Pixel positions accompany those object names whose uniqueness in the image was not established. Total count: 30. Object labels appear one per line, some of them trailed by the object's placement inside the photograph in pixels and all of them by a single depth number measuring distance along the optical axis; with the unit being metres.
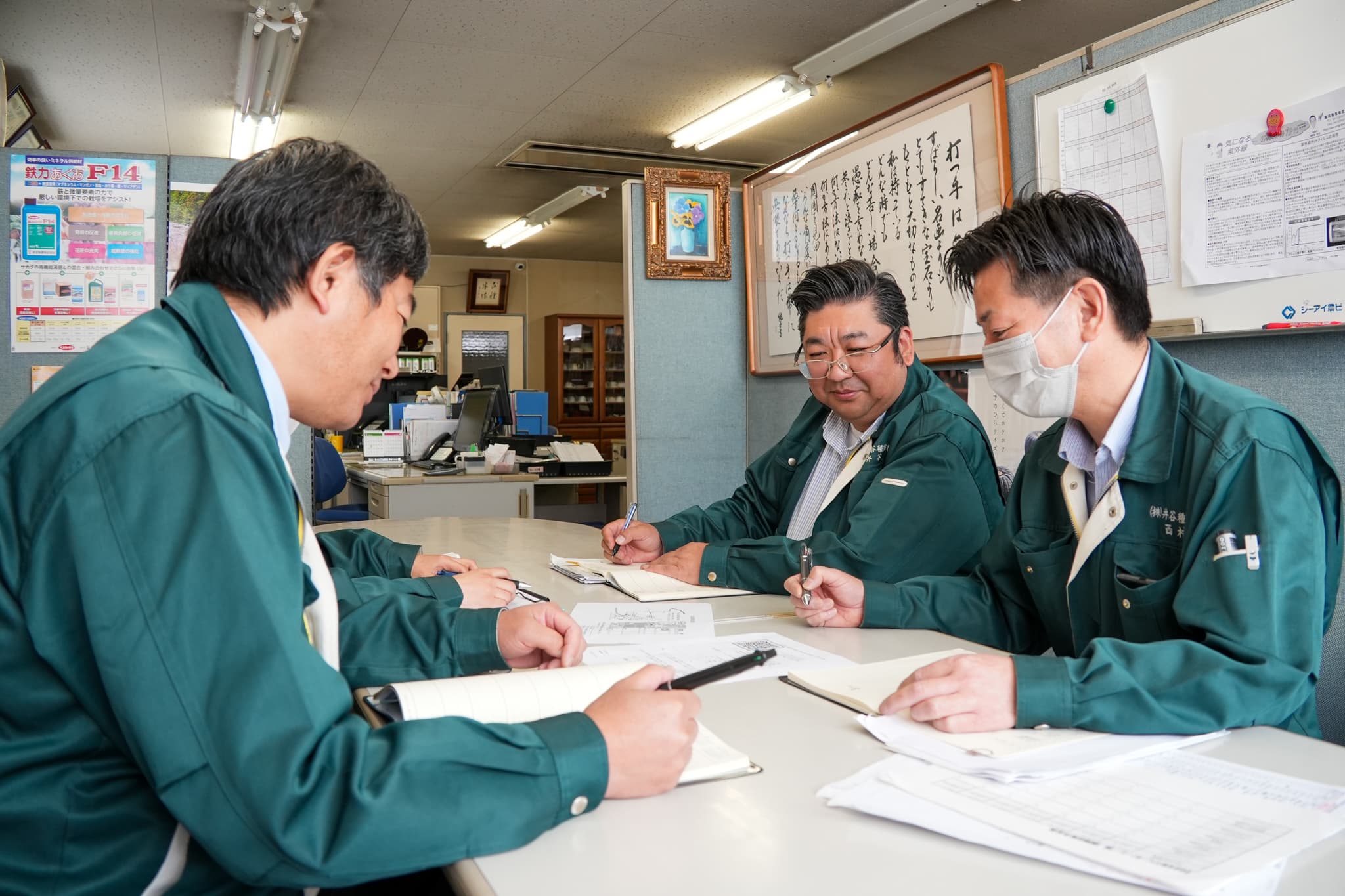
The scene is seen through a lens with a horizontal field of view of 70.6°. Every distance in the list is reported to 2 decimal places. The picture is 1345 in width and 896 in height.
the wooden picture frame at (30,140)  5.24
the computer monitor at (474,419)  5.43
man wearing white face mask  0.99
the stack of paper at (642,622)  1.44
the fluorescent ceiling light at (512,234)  8.75
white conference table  0.70
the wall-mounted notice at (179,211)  2.89
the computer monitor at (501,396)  5.48
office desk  4.45
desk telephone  4.84
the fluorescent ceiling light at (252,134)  5.71
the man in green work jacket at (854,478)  1.86
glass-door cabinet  10.43
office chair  4.87
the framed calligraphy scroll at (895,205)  2.54
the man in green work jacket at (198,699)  0.68
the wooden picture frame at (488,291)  10.49
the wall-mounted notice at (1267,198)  1.63
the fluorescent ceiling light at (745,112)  5.18
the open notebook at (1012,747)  0.88
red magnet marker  1.71
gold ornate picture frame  3.46
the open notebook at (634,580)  1.79
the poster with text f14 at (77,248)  2.79
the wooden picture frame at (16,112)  4.92
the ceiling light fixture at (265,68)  4.19
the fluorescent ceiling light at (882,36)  4.12
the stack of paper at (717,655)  1.27
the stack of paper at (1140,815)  0.69
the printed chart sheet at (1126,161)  1.95
